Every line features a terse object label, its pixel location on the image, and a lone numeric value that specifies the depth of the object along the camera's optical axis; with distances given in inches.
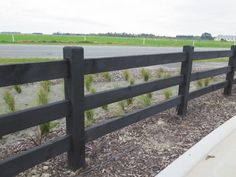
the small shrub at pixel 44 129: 109.3
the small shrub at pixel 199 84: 209.7
